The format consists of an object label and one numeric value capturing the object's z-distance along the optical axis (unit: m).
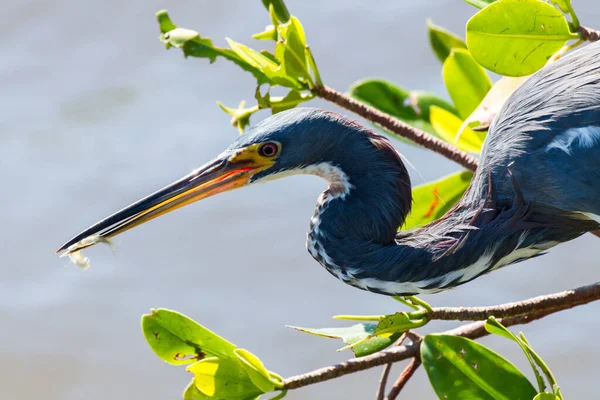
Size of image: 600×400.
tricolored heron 4.46
